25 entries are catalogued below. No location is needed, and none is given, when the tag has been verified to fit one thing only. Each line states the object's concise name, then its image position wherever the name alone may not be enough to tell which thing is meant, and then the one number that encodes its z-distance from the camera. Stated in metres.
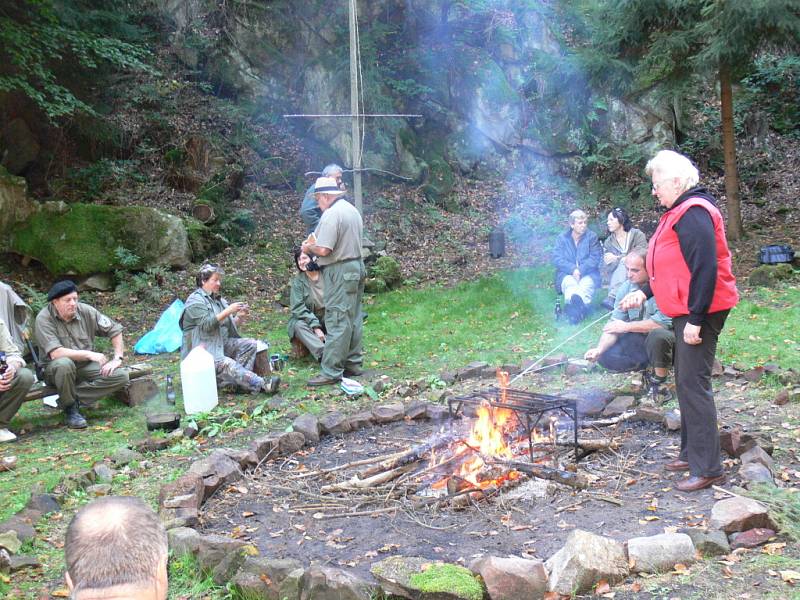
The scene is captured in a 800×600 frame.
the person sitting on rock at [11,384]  6.04
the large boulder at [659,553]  3.35
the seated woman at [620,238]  8.55
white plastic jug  6.48
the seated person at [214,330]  7.01
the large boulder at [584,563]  3.22
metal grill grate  4.70
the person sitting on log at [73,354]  6.41
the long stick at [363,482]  4.61
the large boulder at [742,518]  3.58
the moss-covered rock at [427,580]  3.21
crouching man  5.77
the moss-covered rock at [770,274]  9.95
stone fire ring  3.22
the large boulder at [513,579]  3.21
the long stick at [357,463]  4.95
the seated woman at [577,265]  9.14
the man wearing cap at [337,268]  7.31
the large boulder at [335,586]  3.23
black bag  10.34
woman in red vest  4.09
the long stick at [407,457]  4.82
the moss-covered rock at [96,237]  11.63
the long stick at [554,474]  4.39
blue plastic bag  9.17
